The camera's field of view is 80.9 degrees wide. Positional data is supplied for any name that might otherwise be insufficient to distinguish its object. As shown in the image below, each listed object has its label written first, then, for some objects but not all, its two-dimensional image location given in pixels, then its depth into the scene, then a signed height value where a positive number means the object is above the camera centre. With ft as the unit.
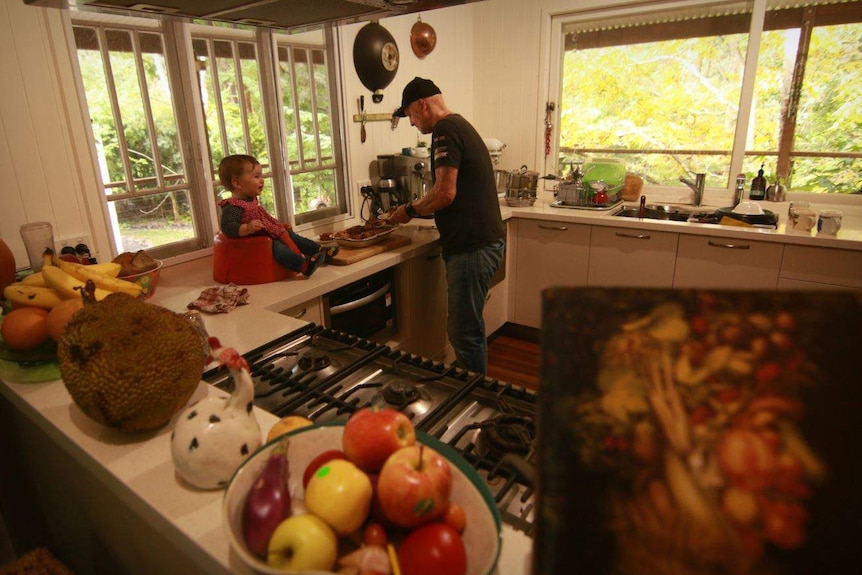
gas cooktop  2.77 -1.69
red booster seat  5.98 -1.30
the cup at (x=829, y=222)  7.63 -1.28
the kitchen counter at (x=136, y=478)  2.27 -1.62
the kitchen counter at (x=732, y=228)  7.58 -1.45
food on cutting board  7.60 -1.27
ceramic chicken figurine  2.32 -1.28
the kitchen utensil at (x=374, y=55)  8.38 +1.44
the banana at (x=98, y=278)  3.84 -0.96
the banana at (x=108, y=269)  4.34 -1.00
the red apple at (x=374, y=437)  1.99 -1.13
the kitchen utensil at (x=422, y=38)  9.73 +1.96
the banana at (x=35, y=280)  3.81 -0.93
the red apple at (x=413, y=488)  1.77 -1.18
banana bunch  3.60 -0.95
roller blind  8.73 +2.16
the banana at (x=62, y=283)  3.63 -0.91
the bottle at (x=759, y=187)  9.47 -0.93
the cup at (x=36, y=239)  5.02 -0.84
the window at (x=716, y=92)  8.97 +0.84
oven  6.72 -2.18
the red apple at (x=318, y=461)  2.08 -1.26
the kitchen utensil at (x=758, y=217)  8.55 -1.34
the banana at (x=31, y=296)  3.59 -0.98
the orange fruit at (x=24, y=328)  3.42 -1.15
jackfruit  2.55 -1.06
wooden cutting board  6.89 -1.47
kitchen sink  9.80 -1.41
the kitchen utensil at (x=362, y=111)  9.10 +0.58
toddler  5.92 -0.75
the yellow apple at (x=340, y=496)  1.82 -1.24
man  7.06 -0.95
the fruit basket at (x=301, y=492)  1.78 -1.31
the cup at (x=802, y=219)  7.92 -1.28
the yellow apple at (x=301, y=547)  1.72 -1.33
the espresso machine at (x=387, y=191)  9.37 -0.76
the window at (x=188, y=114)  6.10 +0.46
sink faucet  9.98 -0.94
